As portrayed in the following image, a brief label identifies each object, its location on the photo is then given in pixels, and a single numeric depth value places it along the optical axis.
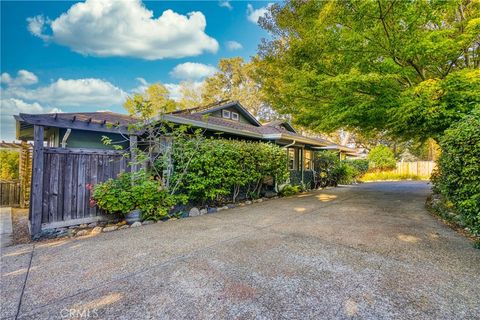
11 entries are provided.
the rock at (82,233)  5.09
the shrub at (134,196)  5.41
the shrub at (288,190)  10.58
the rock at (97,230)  5.21
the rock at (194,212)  6.82
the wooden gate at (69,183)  4.91
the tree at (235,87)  28.98
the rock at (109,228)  5.34
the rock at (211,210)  7.24
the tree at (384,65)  6.19
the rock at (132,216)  5.71
